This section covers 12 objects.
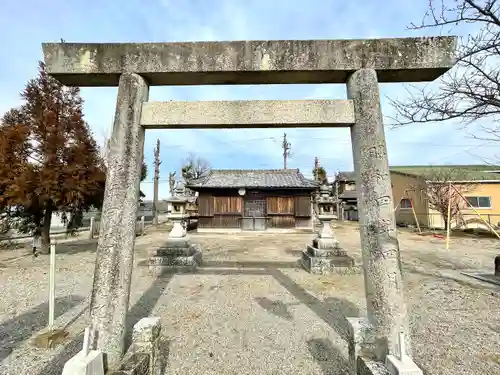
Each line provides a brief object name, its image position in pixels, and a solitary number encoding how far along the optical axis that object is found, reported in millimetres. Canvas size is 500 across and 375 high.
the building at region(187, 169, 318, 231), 18906
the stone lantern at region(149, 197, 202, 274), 7574
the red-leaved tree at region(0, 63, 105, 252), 7938
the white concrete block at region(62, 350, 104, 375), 1894
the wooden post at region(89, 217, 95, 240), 14398
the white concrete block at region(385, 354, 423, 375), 1800
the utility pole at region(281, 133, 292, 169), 34688
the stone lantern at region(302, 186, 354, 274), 7258
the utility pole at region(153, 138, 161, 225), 25984
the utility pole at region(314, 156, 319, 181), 34312
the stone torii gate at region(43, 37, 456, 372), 2730
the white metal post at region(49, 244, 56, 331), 3594
